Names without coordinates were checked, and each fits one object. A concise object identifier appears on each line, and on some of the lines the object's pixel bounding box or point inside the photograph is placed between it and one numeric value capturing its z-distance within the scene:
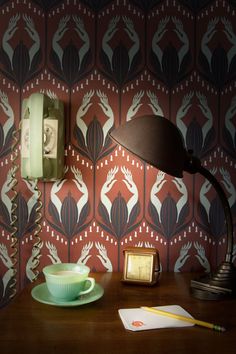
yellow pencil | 0.83
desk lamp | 0.96
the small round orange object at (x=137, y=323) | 0.85
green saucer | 0.95
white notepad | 0.84
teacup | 0.95
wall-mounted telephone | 1.14
